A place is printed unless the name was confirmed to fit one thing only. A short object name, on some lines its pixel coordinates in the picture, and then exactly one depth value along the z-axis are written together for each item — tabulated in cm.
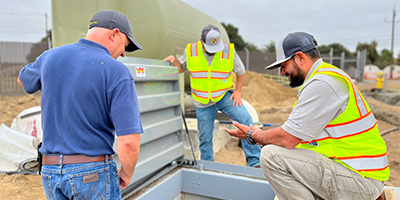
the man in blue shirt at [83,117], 144
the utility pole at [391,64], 3360
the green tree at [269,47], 4578
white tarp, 361
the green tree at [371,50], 5112
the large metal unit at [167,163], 279
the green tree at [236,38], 4211
